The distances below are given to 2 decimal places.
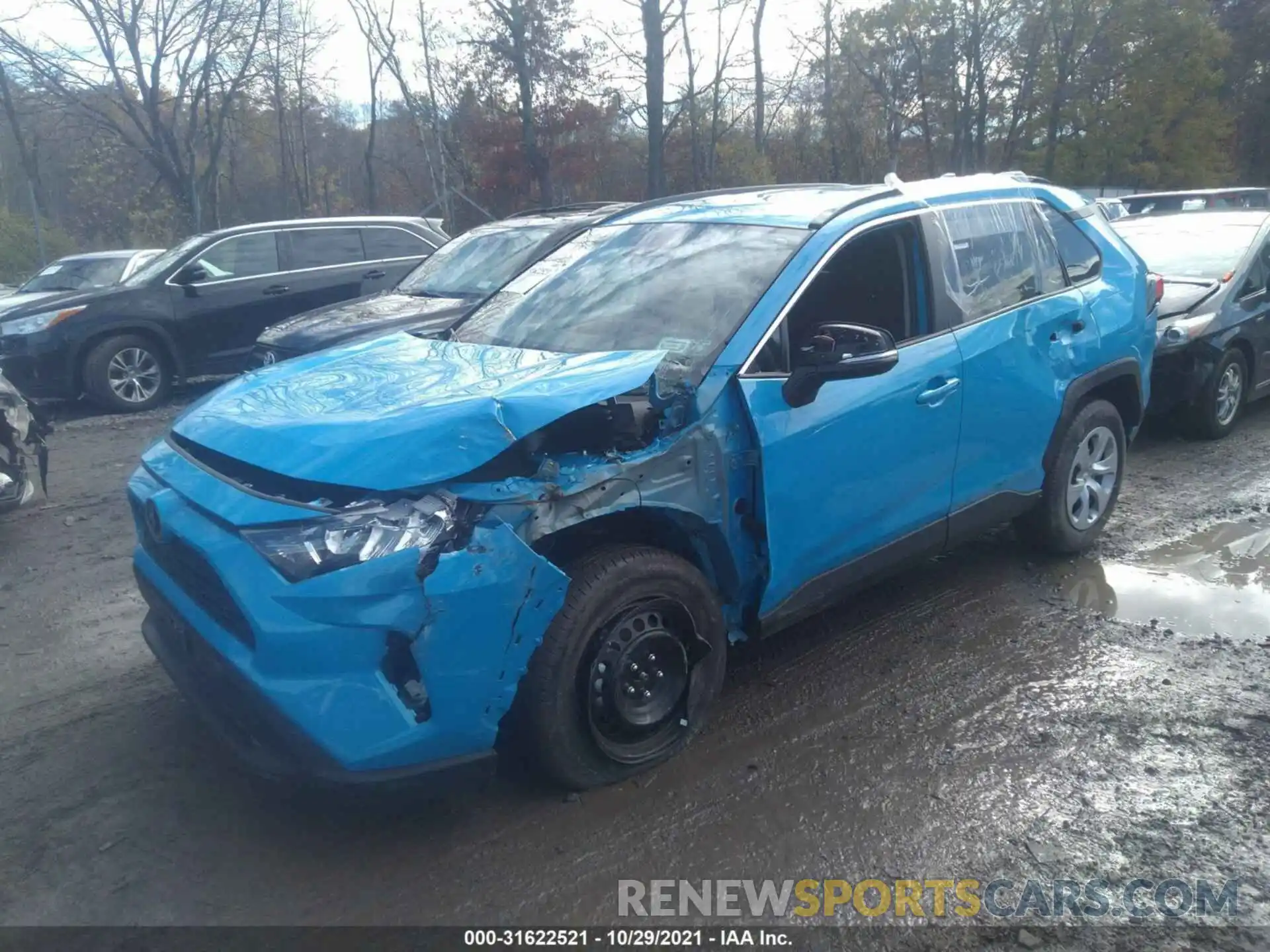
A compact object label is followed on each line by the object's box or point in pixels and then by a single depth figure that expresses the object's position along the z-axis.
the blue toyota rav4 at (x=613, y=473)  2.72
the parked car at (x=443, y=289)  7.86
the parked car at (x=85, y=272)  12.84
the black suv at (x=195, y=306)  9.80
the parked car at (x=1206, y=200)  10.88
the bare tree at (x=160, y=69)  20.70
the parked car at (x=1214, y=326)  7.21
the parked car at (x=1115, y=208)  12.09
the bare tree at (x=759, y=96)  28.19
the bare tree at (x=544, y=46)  29.22
